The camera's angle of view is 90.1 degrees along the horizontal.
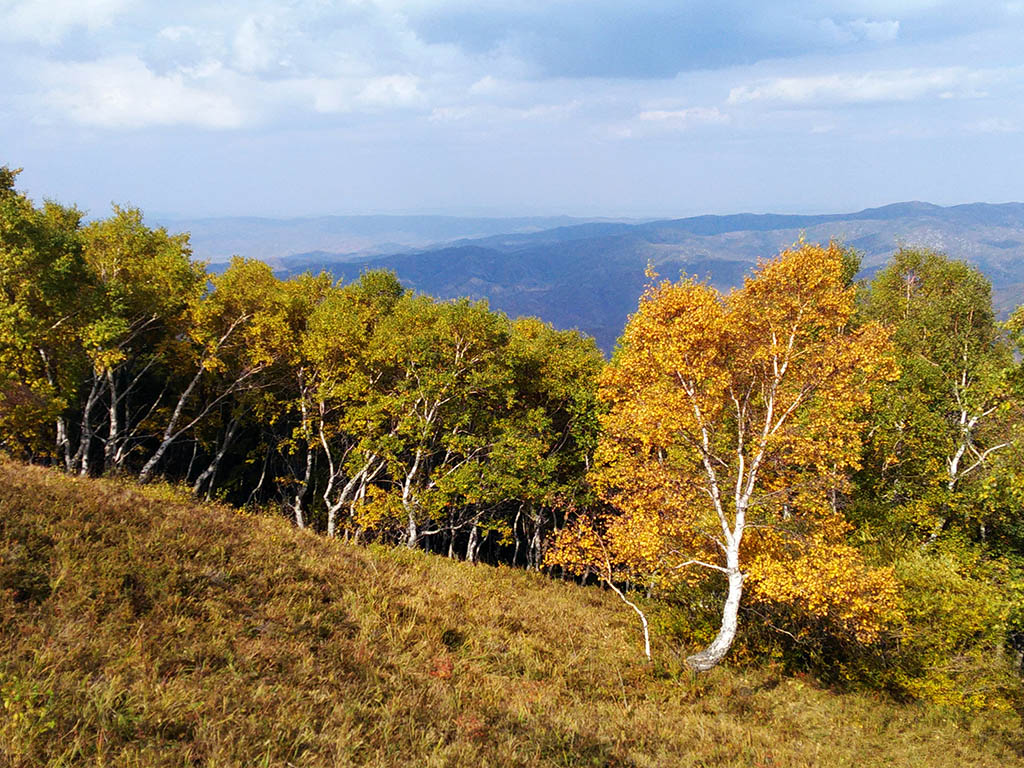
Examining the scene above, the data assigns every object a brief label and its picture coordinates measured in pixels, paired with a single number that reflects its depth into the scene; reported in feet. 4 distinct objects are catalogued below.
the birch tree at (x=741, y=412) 54.03
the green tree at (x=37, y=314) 69.41
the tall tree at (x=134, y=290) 89.35
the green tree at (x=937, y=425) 87.92
